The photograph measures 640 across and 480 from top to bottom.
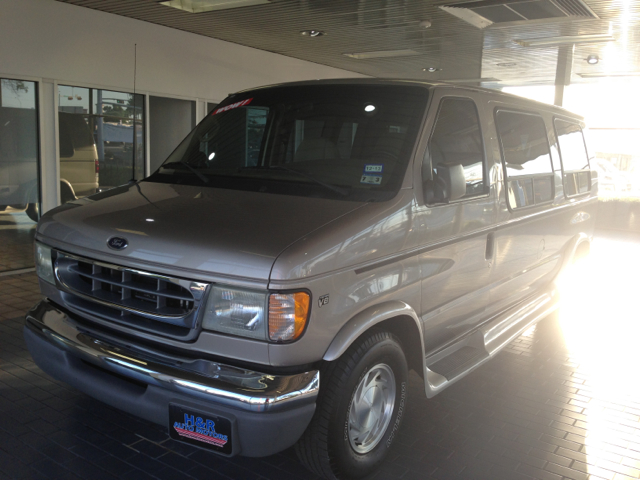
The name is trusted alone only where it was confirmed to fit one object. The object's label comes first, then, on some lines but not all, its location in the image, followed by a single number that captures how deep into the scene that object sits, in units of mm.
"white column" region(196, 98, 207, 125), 11466
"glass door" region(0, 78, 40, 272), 8398
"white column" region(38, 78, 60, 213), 8812
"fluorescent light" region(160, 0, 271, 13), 8820
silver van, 2559
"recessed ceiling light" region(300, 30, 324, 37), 10992
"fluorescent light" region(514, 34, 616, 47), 10297
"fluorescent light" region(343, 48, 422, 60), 12805
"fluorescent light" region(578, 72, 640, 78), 14406
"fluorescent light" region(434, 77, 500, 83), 13835
